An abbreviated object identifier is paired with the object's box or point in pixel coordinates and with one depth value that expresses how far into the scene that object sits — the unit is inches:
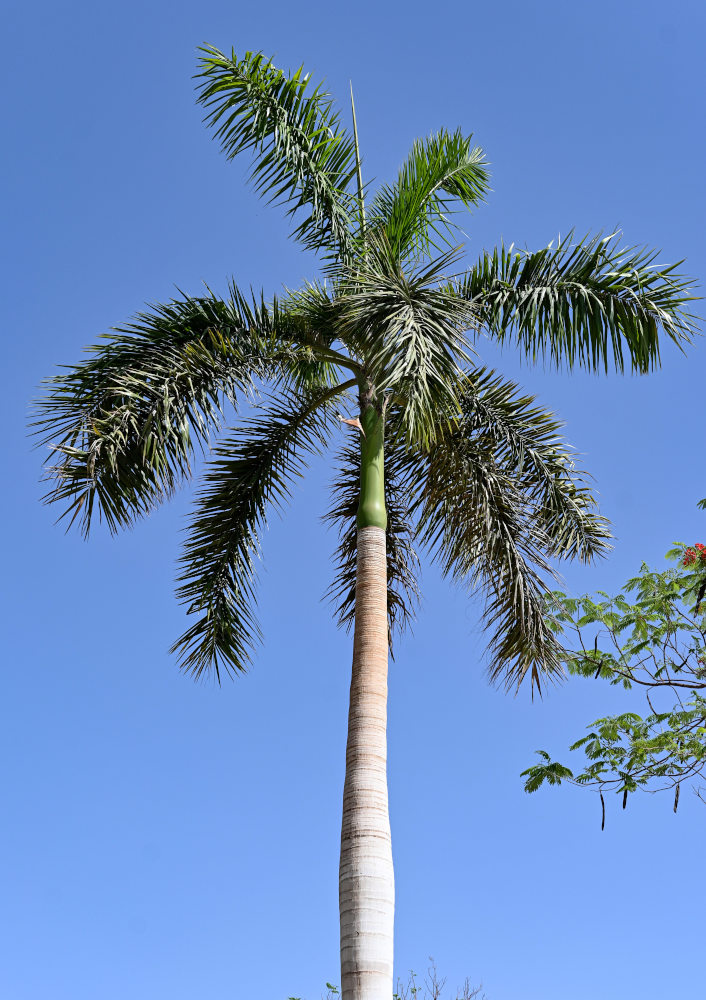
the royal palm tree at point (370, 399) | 298.8
